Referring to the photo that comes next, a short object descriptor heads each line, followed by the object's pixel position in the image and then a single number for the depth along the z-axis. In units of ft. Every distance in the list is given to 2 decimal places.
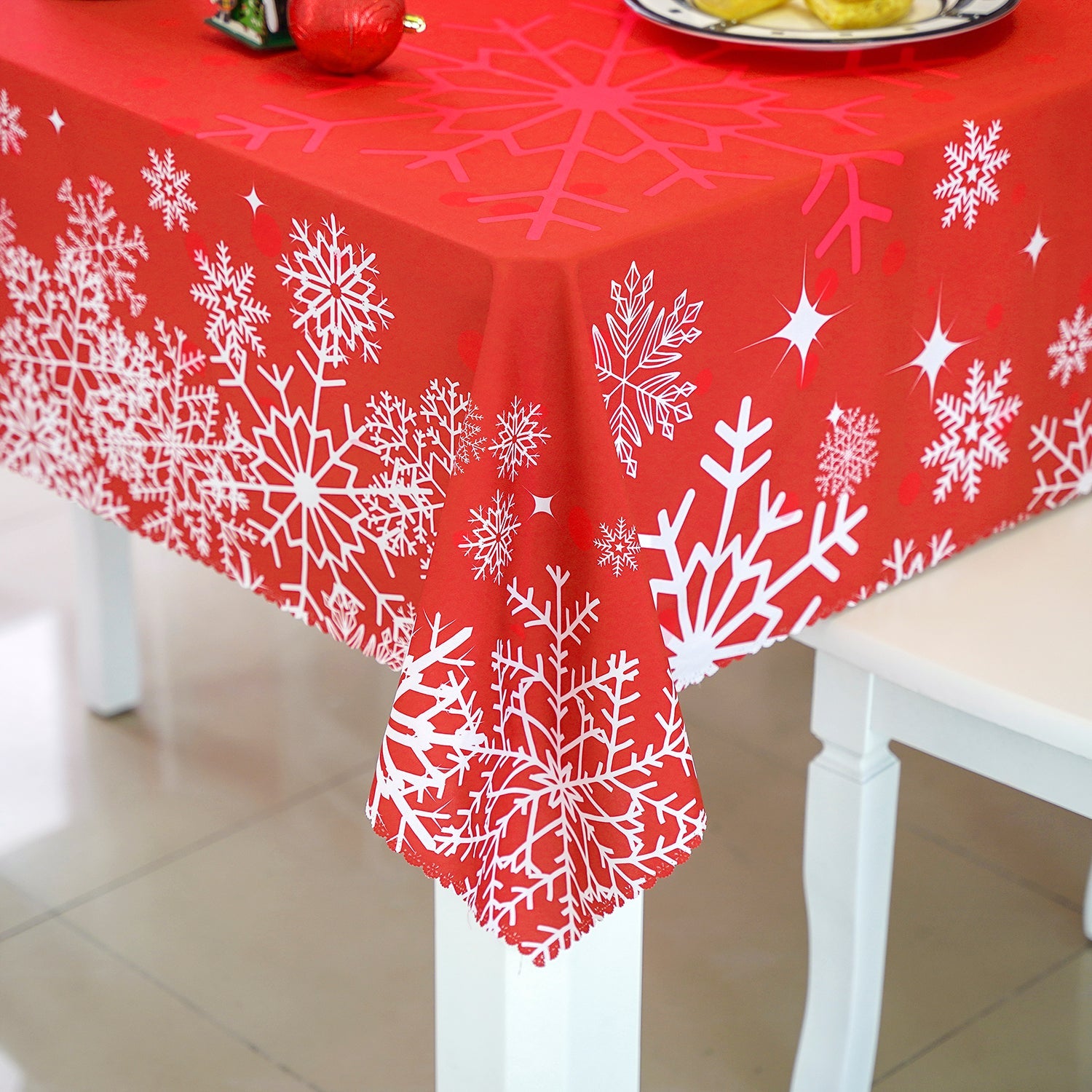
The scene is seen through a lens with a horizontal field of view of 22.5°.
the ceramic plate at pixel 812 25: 4.75
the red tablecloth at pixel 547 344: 4.16
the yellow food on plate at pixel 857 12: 4.85
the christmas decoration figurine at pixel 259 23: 4.83
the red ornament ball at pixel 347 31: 4.65
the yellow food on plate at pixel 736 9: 4.89
